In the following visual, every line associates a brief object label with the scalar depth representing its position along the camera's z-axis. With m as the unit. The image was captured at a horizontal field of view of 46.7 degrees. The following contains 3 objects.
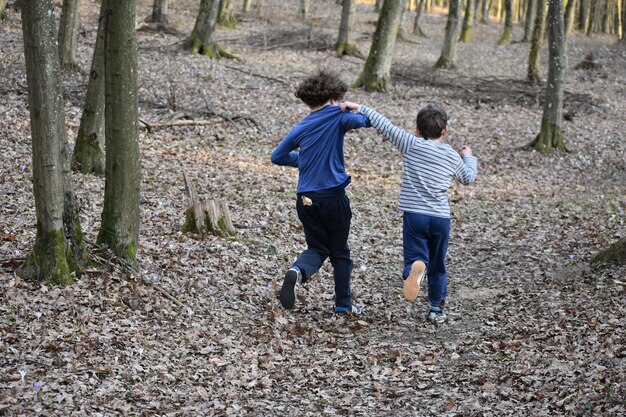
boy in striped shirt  6.90
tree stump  9.38
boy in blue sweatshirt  6.84
